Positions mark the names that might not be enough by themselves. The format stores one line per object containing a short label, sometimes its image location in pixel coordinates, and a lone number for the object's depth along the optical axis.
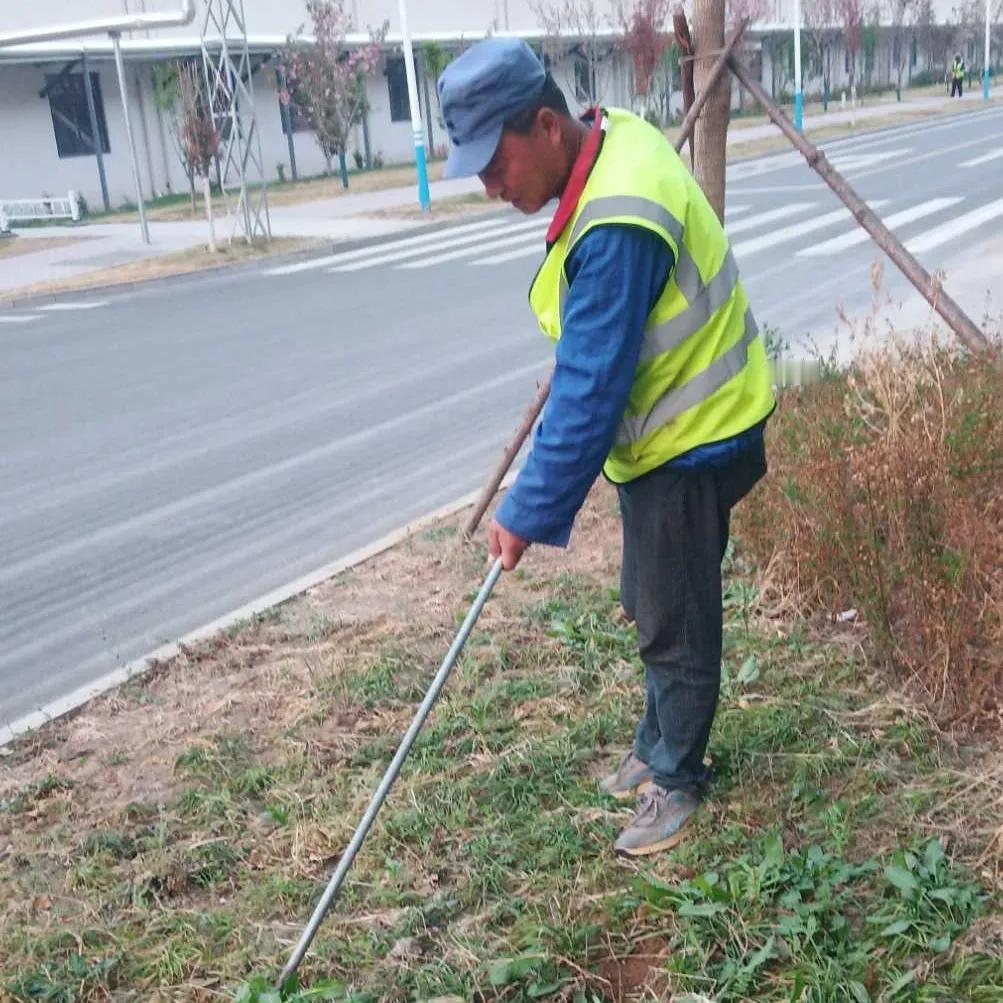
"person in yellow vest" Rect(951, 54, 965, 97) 43.53
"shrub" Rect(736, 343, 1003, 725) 3.29
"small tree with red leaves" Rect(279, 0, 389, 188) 27.48
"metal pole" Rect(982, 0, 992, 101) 42.38
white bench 25.58
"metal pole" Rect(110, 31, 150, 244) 18.23
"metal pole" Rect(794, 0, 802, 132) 31.13
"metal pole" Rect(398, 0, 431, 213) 20.20
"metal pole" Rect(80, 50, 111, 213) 26.49
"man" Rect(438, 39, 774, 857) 2.47
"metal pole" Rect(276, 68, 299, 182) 31.53
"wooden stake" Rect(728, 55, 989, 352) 4.64
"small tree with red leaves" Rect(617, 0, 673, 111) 30.54
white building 26.36
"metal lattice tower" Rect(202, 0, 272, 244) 16.91
